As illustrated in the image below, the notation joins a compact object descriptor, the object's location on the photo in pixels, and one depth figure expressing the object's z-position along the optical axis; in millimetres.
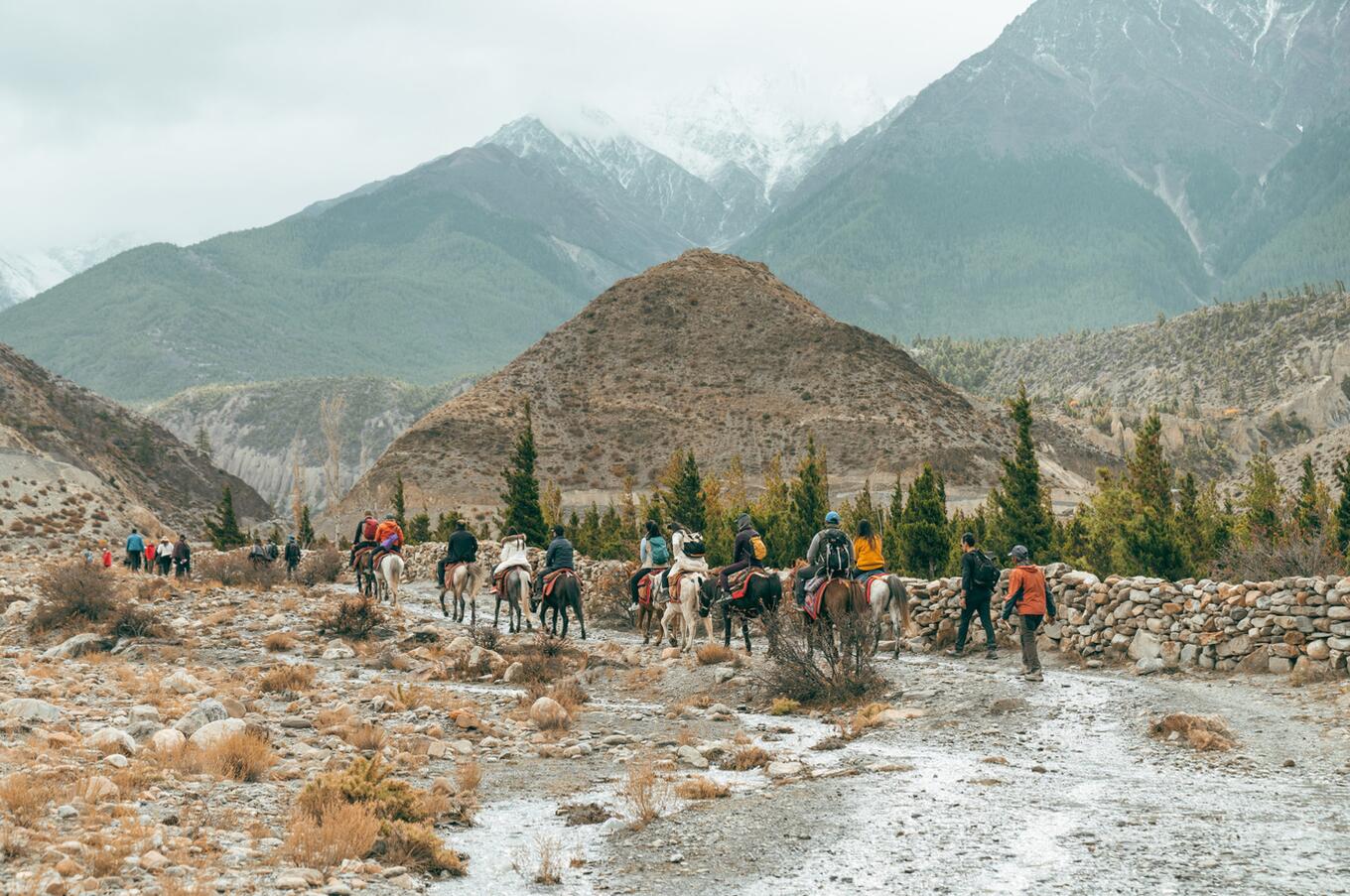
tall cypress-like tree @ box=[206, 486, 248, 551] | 76750
